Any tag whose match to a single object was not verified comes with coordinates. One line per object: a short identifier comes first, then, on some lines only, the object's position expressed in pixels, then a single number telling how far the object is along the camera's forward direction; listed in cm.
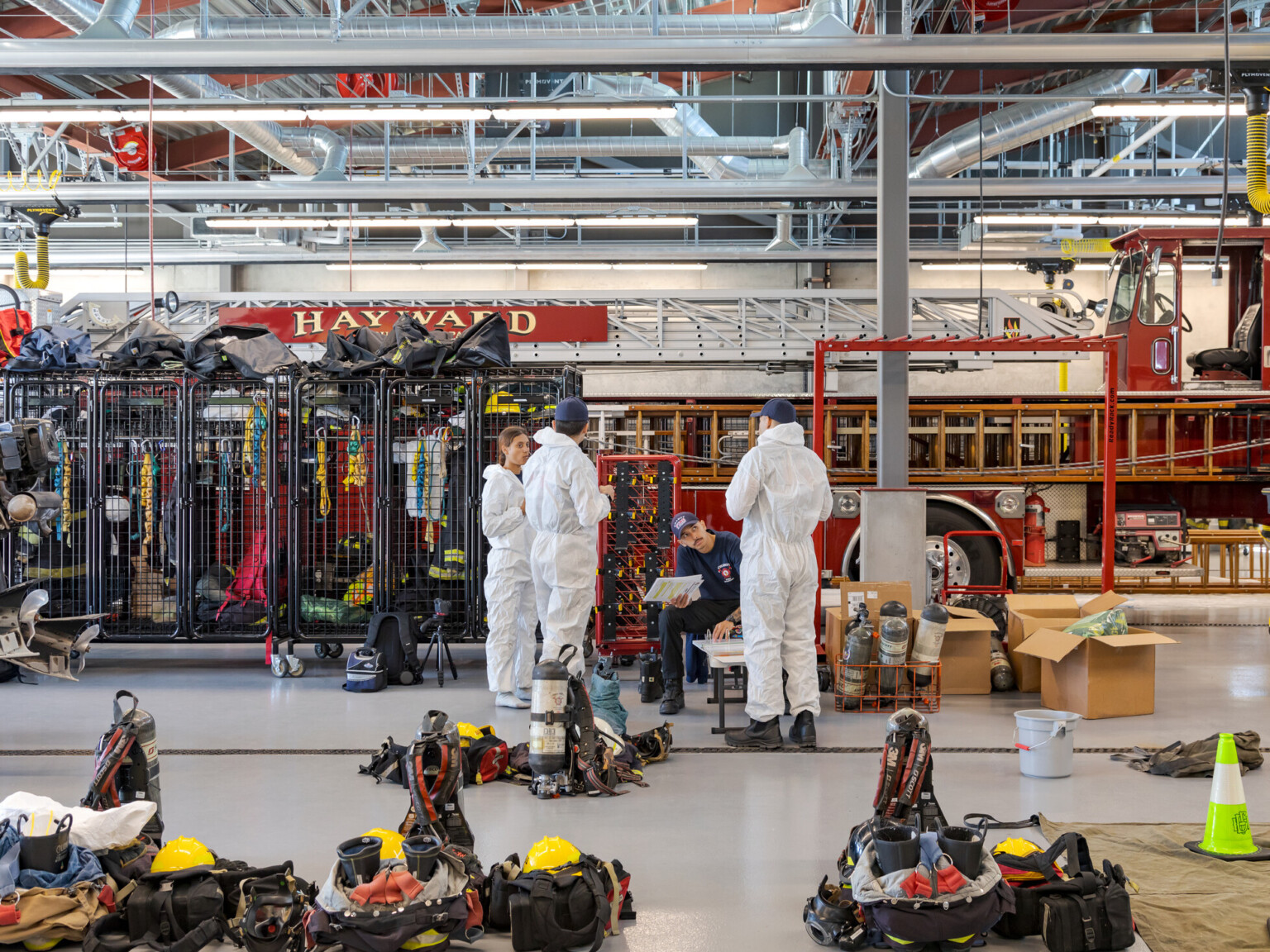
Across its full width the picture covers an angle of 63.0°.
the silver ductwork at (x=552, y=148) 1262
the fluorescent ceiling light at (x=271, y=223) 1341
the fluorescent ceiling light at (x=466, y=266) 1714
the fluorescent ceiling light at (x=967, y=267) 1730
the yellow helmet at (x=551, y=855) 359
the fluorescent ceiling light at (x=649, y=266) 1630
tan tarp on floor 355
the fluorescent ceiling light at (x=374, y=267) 1847
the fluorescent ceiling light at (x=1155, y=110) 891
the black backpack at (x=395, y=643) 791
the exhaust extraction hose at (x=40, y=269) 891
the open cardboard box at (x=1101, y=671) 670
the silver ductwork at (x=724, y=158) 1234
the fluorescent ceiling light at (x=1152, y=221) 1377
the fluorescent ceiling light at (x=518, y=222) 1352
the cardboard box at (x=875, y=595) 728
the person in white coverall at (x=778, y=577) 603
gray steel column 918
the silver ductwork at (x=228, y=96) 793
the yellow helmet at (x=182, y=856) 361
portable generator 1111
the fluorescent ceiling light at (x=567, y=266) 1628
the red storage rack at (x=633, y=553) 834
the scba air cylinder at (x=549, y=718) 488
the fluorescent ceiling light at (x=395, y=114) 873
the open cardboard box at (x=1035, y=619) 743
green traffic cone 426
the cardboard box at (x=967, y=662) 759
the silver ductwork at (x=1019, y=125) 1091
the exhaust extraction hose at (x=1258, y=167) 656
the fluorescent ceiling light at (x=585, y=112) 890
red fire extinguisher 1123
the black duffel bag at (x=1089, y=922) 343
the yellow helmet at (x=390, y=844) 356
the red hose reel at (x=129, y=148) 1212
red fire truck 1098
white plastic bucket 539
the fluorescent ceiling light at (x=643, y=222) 1357
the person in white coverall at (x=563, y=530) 636
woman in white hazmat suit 704
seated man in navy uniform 703
